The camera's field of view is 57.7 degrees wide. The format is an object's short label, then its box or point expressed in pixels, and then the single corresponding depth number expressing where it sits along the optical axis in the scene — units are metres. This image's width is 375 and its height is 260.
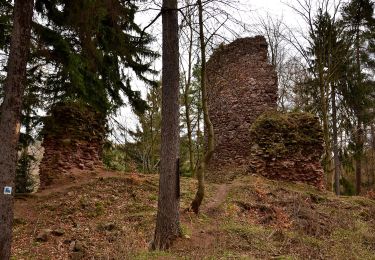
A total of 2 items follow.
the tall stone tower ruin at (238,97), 15.72
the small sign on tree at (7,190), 6.19
